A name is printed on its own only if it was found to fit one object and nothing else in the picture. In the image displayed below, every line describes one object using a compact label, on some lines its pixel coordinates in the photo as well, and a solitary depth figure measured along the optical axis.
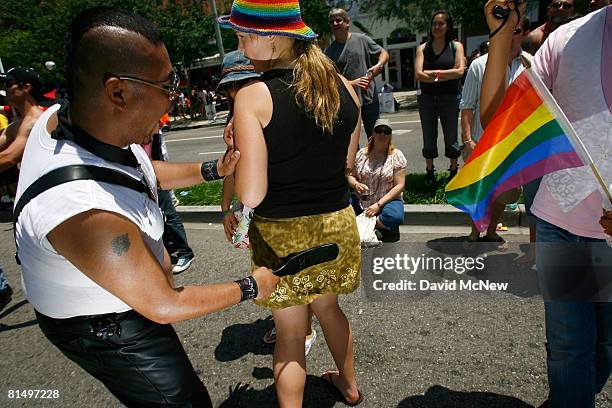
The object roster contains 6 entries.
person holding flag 1.48
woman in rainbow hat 1.58
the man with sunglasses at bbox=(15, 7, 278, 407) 1.19
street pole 17.44
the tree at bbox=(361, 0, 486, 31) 14.39
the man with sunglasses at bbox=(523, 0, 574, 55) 3.50
